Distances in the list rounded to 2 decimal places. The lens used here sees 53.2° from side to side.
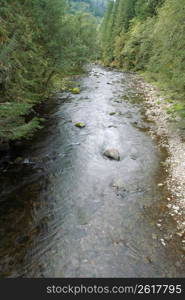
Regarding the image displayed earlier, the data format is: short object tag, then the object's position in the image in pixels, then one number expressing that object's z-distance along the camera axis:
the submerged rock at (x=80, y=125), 10.60
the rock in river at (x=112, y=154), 7.87
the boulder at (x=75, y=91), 16.79
